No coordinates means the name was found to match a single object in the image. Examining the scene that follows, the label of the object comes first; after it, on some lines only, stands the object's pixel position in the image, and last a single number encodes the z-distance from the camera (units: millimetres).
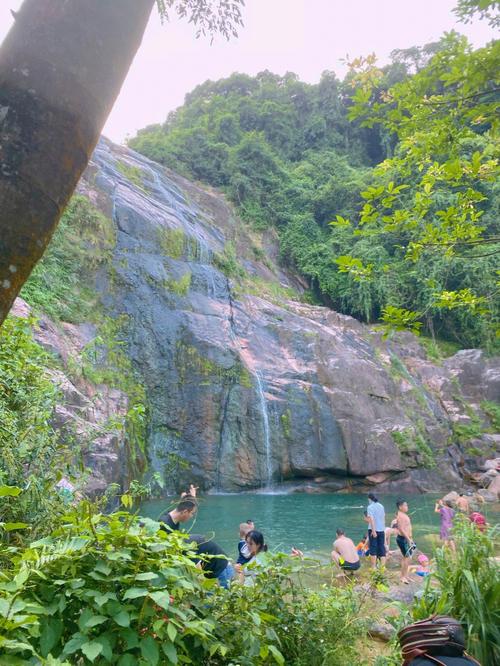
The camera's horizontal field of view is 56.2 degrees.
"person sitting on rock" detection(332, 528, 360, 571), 6652
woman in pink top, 7633
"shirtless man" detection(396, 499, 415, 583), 7289
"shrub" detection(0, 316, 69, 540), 2908
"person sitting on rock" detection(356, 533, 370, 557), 8594
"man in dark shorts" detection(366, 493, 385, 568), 7719
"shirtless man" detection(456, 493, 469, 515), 7706
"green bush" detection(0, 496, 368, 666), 1384
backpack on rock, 1636
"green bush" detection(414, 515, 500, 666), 2631
